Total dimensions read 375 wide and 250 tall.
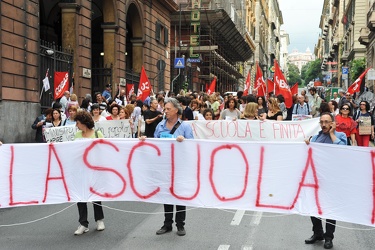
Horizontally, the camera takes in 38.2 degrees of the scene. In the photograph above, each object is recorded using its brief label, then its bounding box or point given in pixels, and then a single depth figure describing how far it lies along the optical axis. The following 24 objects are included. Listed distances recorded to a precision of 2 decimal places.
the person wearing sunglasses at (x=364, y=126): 12.37
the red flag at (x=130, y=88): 19.20
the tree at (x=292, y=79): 192.45
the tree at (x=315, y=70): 143.75
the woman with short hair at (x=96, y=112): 10.21
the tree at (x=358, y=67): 41.45
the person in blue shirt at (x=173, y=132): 6.35
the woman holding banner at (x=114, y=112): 11.95
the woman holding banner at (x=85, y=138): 6.38
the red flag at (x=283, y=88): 15.67
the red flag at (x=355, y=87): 19.27
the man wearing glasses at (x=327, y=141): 5.82
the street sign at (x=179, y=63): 28.23
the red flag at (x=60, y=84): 15.09
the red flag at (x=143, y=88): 17.41
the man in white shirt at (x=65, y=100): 15.10
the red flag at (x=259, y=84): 18.28
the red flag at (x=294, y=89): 19.67
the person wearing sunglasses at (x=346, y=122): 11.09
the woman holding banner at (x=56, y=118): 10.30
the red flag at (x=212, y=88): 23.62
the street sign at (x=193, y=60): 34.68
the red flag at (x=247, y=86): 22.11
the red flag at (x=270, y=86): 19.00
